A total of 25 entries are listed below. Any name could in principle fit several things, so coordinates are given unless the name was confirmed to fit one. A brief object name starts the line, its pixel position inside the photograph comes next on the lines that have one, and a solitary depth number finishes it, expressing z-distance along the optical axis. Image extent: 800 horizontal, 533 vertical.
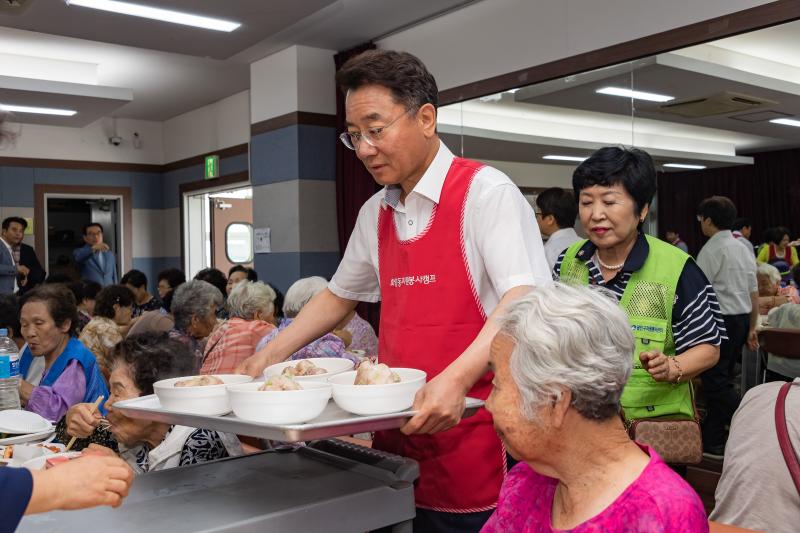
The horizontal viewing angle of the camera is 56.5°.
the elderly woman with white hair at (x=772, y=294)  4.73
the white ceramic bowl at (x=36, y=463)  1.70
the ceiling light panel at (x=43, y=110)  7.09
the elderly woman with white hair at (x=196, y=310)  4.05
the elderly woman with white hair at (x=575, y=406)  1.08
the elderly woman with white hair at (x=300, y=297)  3.58
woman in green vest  2.13
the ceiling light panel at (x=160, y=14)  4.33
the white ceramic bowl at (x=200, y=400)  1.27
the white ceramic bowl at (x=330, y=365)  1.57
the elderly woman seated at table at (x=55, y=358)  2.66
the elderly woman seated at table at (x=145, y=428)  1.80
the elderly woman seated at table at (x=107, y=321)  3.97
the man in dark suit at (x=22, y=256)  7.04
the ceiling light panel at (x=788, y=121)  3.58
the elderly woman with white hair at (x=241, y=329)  3.36
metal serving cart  1.08
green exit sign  8.45
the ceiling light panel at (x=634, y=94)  3.92
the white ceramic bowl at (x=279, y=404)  1.15
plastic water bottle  2.48
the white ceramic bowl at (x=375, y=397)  1.22
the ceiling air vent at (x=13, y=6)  4.10
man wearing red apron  1.52
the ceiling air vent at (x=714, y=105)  3.69
